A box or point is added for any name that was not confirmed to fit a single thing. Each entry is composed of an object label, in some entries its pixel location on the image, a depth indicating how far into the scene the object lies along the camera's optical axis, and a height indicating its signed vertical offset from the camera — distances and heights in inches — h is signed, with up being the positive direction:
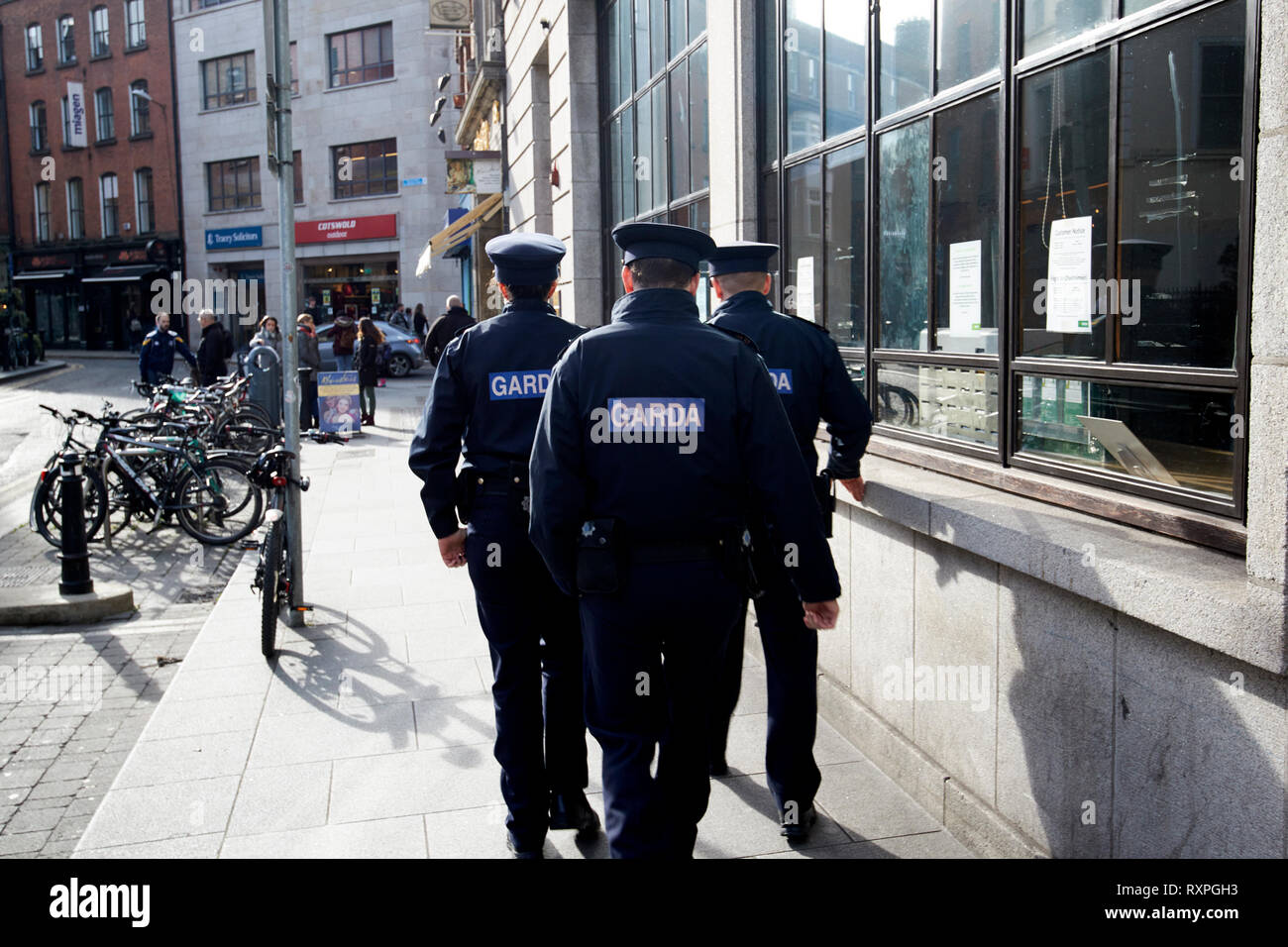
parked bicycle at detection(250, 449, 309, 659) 247.4 -43.3
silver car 1149.7 +11.8
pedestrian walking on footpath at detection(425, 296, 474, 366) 599.8 +20.5
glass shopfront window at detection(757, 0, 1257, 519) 123.2 +17.3
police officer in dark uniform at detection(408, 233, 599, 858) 154.3 -21.6
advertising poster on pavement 631.2 -20.5
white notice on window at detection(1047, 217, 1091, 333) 144.6 +9.4
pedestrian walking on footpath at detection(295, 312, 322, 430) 677.2 -1.5
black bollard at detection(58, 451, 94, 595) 298.8 -45.4
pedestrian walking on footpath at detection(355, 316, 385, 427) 697.6 +2.6
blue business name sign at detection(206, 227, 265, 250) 1649.9 +190.7
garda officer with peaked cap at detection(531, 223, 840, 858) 124.1 -18.1
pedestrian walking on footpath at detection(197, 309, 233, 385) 692.7 +10.2
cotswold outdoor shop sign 1560.0 +191.0
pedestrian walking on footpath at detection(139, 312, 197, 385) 669.3 +9.5
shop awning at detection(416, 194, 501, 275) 817.5 +95.4
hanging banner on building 1781.5 +400.4
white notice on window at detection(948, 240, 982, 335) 175.5 +10.2
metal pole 269.6 +25.8
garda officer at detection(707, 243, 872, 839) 160.7 -11.7
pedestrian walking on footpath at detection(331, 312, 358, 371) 779.4 +15.7
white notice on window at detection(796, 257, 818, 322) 244.1 +14.7
